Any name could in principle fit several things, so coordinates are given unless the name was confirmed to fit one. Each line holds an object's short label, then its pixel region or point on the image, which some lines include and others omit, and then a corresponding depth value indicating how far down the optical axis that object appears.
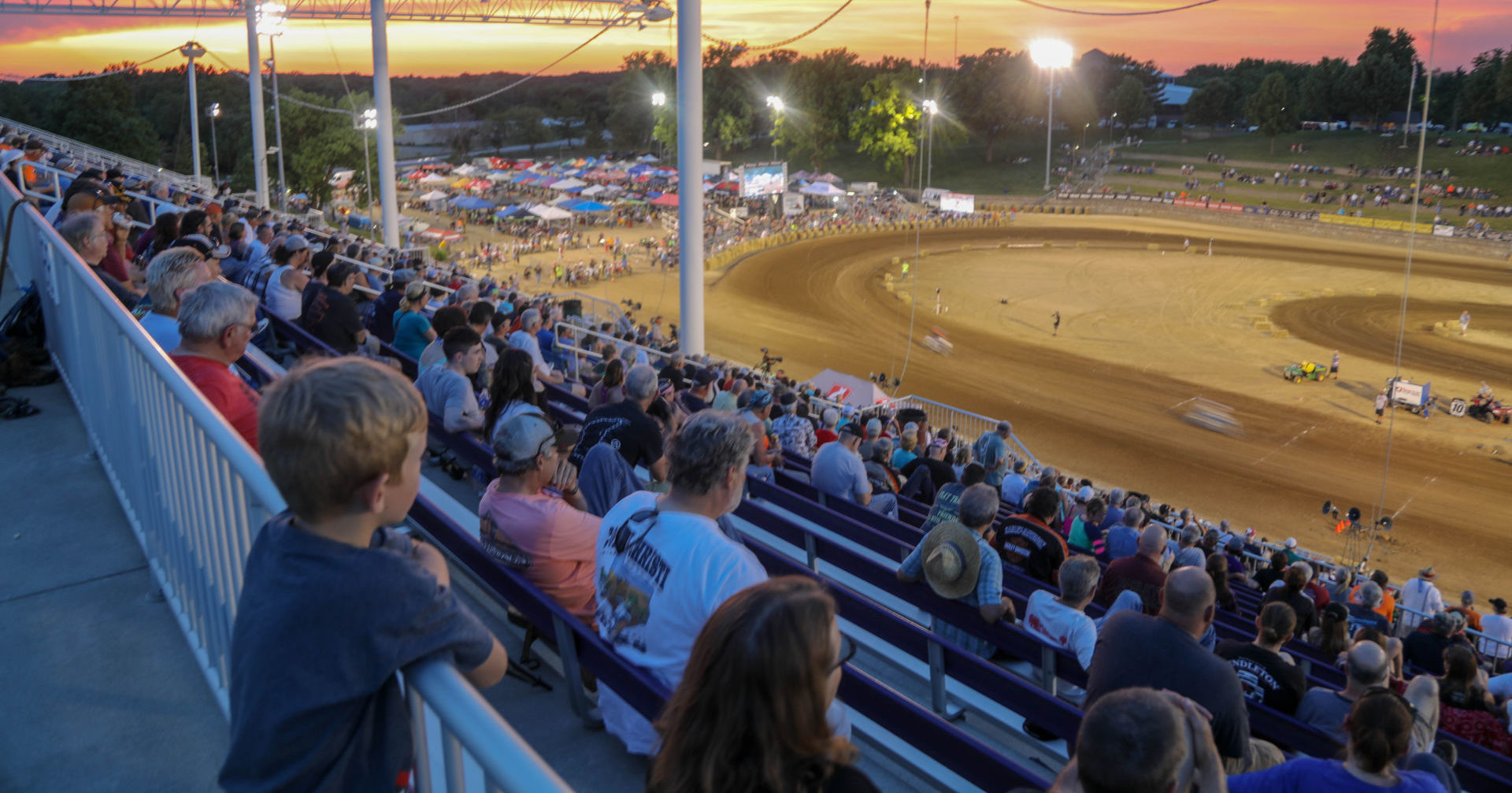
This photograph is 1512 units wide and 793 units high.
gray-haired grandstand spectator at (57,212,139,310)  5.80
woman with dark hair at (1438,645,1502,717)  6.41
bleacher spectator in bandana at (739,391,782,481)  8.37
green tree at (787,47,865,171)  91.06
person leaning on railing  1.69
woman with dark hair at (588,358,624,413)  7.13
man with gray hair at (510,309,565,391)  8.98
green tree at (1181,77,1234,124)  97.69
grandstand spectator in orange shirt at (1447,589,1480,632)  11.59
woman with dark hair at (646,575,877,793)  1.75
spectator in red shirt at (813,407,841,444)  11.10
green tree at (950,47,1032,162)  91.06
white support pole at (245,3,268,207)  27.47
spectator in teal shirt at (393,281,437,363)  8.65
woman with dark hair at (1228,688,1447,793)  3.37
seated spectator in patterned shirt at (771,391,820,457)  11.00
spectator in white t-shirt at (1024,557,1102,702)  5.09
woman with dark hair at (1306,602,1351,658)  7.39
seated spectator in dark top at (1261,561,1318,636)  8.09
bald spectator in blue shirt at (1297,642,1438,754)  4.81
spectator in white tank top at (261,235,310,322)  8.35
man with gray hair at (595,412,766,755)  2.83
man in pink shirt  4.05
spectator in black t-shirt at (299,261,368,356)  7.72
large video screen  59.97
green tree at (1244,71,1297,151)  84.19
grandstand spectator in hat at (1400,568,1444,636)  11.64
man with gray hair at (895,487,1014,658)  5.22
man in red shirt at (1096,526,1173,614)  6.20
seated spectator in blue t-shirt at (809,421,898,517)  8.20
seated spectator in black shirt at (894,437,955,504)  10.08
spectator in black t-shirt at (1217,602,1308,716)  5.18
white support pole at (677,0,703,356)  13.84
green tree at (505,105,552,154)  142.88
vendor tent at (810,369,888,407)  21.97
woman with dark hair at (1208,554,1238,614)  8.06
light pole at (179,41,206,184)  36.44
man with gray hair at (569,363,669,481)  5.32
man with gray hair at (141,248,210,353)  4.46
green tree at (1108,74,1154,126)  98.50
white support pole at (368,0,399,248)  23.42
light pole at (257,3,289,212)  29.08
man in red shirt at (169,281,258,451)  3.50
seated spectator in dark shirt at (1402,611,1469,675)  8.06
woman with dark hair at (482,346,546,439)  5.53
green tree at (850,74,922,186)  82.12
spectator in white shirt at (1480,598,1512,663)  10.31
